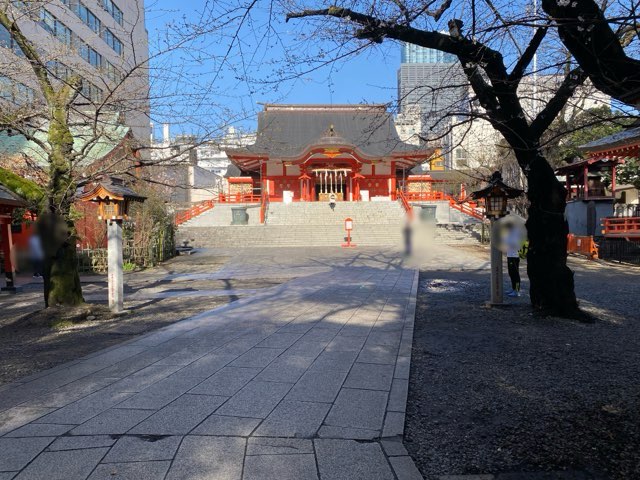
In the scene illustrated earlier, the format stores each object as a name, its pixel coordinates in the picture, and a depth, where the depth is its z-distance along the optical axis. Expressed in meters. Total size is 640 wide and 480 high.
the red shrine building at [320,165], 35.62
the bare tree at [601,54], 3.54
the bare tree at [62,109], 7.54
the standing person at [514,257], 9.04
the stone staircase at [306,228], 26.42
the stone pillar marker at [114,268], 8.75
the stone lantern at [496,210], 8.56
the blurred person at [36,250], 8.45
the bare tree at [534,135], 6.45
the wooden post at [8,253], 12.88
